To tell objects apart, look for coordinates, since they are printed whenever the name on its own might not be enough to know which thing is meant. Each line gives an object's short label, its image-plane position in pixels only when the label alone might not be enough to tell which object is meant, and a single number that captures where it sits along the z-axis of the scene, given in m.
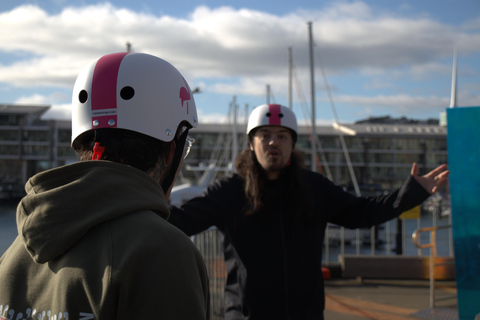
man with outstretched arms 3.01
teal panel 4.45
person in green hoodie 1.10
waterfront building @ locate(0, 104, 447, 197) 67.69
